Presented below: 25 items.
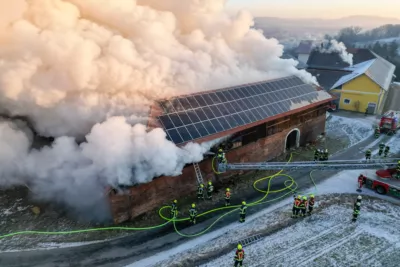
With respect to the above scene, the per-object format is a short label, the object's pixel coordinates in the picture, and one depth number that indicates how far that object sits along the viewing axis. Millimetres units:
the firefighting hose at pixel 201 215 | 12469
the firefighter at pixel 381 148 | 19541
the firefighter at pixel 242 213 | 12781
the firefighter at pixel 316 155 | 18469
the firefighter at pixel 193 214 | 12727
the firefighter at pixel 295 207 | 12922
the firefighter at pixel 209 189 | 14394
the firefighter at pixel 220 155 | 14793
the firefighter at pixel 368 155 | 18355
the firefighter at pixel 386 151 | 19192
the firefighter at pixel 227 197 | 13912
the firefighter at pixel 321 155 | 18495
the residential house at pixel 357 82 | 28406
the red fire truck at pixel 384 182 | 14344
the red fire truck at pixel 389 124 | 23203
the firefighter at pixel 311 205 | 13241
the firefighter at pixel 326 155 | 18381
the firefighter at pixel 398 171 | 13789
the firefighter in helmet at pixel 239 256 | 10117
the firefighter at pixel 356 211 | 12617
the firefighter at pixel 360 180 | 15209
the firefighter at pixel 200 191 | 14078
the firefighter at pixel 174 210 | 13016
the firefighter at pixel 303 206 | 13000
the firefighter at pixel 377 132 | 22703
